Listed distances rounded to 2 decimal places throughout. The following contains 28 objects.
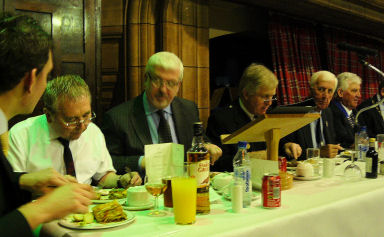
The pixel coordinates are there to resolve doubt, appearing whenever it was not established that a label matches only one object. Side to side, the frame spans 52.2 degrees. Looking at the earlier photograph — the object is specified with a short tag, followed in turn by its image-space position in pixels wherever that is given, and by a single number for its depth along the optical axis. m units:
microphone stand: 2.20
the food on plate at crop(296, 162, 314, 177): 1.91
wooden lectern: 1.54
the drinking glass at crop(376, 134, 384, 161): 2.36
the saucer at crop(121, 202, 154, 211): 1.37
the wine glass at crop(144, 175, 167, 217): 1.30
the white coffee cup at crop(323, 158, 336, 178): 1.96
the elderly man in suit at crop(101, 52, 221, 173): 2.33
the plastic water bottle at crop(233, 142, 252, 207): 1.40
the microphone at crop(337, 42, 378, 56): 2.13
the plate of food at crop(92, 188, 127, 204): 1.48
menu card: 1.41
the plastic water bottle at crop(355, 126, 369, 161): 2.47
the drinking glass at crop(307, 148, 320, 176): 2.01
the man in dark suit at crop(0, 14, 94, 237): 1.00
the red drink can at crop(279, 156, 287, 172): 1.72
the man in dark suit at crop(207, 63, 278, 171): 2.66
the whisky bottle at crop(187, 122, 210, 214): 1.27
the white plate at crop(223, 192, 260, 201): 1.48
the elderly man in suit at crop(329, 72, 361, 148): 3.71
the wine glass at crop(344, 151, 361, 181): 1.89
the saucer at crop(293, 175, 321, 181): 1.89
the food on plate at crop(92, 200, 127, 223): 1.20
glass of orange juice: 1.19
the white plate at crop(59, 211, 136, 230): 1.14
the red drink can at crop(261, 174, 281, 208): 1.36
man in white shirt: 1.76
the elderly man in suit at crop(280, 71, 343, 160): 3.03
